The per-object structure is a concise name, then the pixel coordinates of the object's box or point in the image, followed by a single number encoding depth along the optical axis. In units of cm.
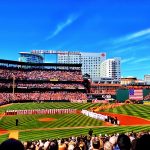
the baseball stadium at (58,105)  4775
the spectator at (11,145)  505
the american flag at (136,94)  11000
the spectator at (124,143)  721
